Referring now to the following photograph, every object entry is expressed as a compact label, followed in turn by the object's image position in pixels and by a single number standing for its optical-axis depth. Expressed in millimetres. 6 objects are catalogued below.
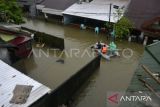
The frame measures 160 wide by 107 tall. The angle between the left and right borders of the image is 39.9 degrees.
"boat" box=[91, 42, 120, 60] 18583
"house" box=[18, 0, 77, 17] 26672
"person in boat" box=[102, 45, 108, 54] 18902
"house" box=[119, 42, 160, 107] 4207
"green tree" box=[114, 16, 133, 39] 20625
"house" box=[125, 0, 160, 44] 20094
